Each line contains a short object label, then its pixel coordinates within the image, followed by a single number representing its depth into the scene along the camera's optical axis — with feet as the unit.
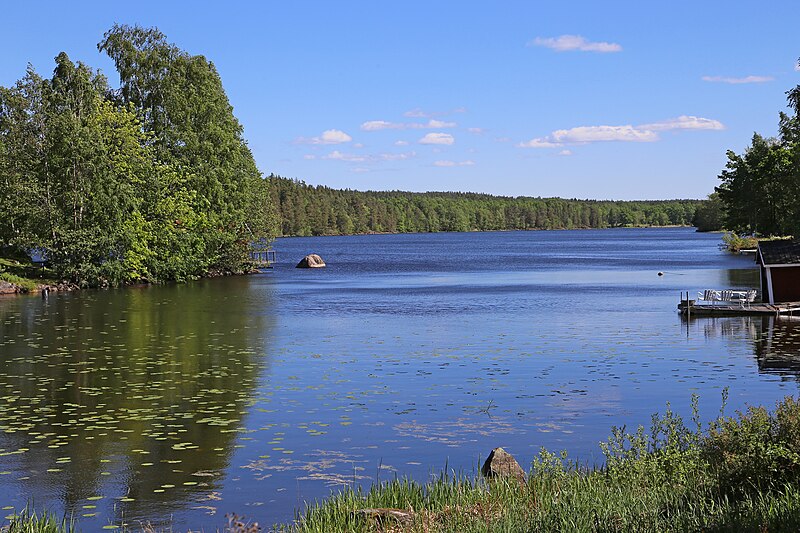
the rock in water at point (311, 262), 325.83
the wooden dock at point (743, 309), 145.07
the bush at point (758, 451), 38.70
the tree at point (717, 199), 644.85
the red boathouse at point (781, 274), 150.20
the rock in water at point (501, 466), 48.91
